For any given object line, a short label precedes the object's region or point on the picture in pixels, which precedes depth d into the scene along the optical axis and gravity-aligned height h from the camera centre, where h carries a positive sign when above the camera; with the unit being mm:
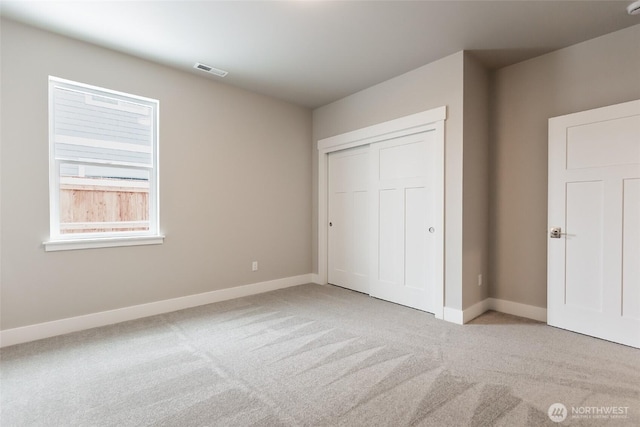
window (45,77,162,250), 2799 +424
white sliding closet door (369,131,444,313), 3299 -102
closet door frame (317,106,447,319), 3168 +894
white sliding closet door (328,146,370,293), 4152 -111
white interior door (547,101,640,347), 2518 -104
